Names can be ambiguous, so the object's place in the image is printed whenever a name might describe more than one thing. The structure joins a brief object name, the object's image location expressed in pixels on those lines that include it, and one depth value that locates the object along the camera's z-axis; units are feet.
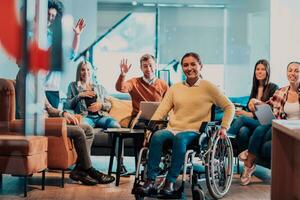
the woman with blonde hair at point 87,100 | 16.76
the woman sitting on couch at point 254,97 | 15.67
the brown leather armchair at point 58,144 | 13.58
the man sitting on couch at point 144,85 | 15.93
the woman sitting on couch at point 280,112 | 14.92
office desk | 10.07
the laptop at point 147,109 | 14.65
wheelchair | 11.59
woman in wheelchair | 12.57
